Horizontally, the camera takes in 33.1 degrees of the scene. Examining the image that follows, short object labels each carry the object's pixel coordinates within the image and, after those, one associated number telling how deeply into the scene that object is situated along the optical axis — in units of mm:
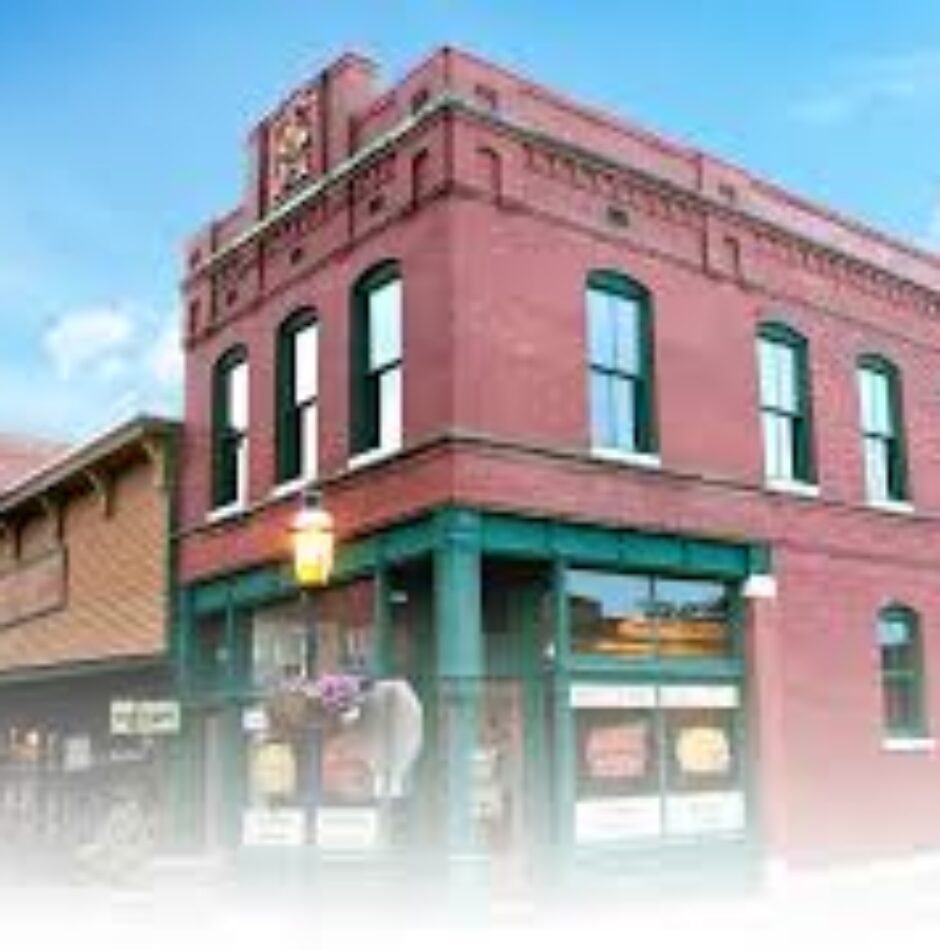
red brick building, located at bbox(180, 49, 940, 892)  17844
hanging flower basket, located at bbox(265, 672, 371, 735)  13469
